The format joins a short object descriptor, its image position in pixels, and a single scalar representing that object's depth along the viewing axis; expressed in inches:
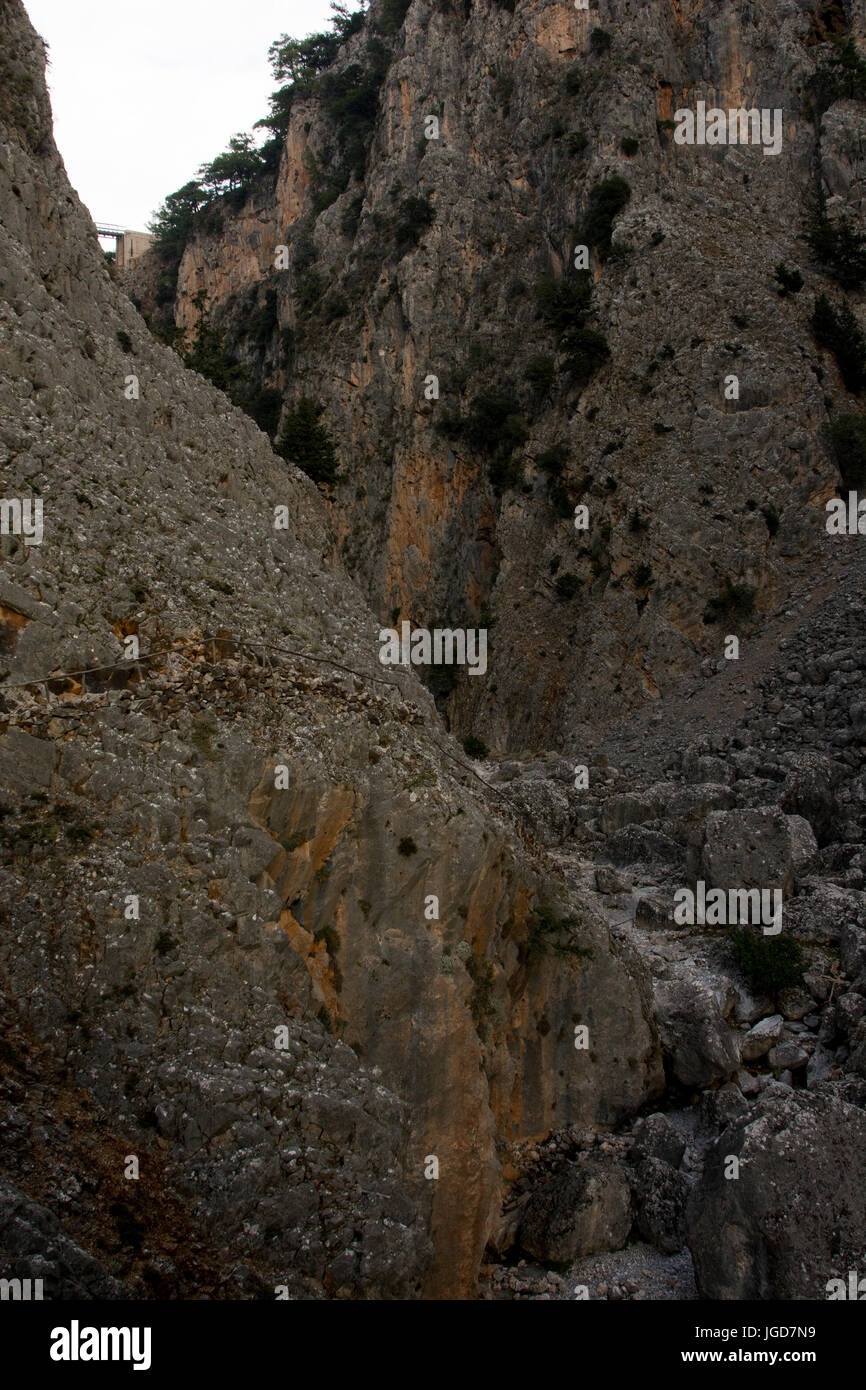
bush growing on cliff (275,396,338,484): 1320.1
